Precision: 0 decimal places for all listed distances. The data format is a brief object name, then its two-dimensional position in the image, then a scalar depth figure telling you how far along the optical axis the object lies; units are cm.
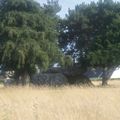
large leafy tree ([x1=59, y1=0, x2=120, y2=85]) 2845
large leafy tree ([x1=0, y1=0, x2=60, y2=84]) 2333
